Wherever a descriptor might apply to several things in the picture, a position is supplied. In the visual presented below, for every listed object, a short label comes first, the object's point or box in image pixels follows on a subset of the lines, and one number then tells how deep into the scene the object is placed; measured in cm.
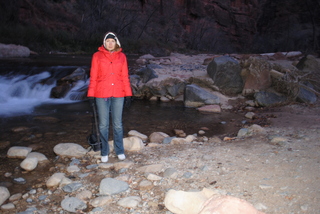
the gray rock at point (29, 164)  407
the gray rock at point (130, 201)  292
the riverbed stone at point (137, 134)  556
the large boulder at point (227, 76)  966
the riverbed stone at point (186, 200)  266
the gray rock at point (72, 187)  340
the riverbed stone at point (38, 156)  438
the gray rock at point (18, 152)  455
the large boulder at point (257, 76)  920
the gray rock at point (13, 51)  1477
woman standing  384
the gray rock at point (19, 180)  373
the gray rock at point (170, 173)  347
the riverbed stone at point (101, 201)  302
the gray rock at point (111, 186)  321
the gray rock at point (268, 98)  847
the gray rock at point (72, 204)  299
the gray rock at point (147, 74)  1038
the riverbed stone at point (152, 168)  371
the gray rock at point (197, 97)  884
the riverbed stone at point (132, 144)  468
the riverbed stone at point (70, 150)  453
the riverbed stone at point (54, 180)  358
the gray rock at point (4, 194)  322
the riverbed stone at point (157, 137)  540
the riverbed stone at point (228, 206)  226
